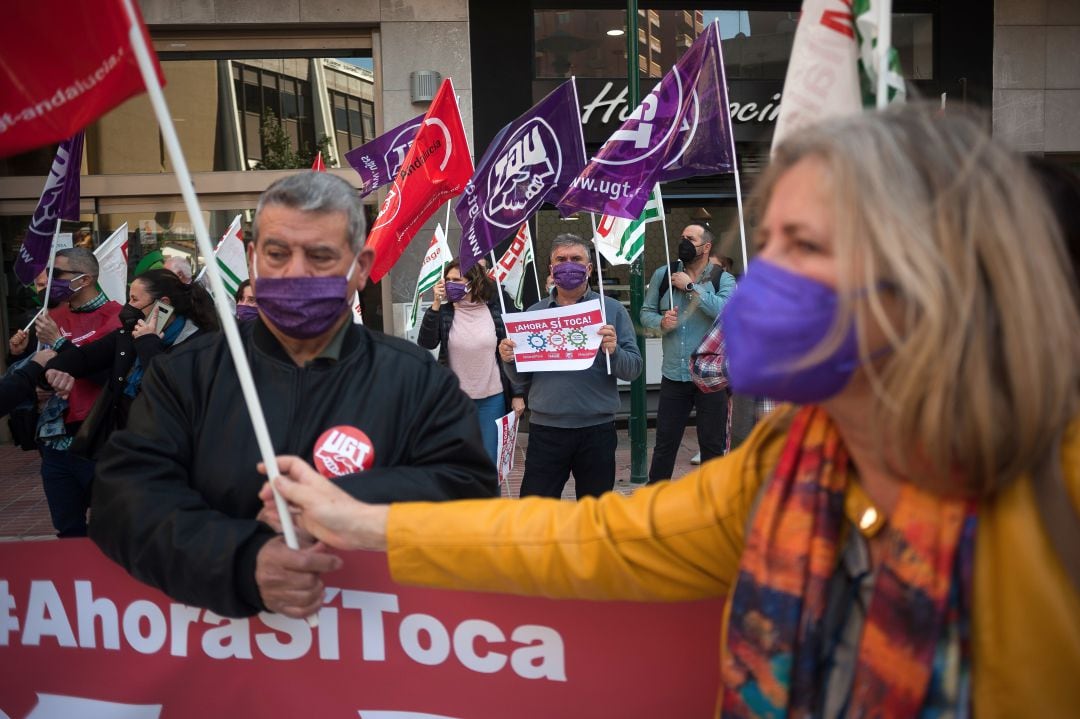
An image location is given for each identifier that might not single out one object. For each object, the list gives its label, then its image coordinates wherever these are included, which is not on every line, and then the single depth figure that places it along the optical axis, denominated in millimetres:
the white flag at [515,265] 7512
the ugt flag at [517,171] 5410
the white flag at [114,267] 7176
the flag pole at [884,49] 1702
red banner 1811
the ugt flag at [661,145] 5320
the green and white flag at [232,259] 6711
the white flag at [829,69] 1963
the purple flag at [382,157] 6887
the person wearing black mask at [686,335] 6543
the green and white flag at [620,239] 6918
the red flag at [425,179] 4780
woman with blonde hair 1066
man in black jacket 1747
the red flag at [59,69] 1595
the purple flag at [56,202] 5461
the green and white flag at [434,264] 6914
